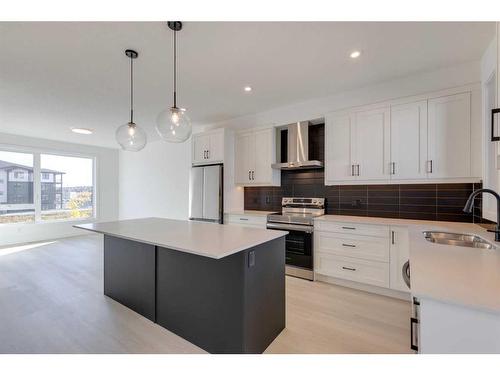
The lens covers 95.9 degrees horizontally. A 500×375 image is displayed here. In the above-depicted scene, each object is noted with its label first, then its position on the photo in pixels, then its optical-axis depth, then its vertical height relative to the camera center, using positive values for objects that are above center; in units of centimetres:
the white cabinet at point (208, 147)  407 +77
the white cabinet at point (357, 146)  286 +57
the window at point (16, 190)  518 -8
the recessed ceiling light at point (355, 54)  221 +134
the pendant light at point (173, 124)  193 +56
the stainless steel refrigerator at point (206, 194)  400 -11
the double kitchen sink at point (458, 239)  178 -43
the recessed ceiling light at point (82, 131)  488 +125
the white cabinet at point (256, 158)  378 +53
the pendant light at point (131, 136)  226 +53
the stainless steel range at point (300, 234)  314 -65
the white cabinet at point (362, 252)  257 -79
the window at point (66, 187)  586 +0
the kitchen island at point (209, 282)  164 -80
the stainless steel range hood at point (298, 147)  344 +64
